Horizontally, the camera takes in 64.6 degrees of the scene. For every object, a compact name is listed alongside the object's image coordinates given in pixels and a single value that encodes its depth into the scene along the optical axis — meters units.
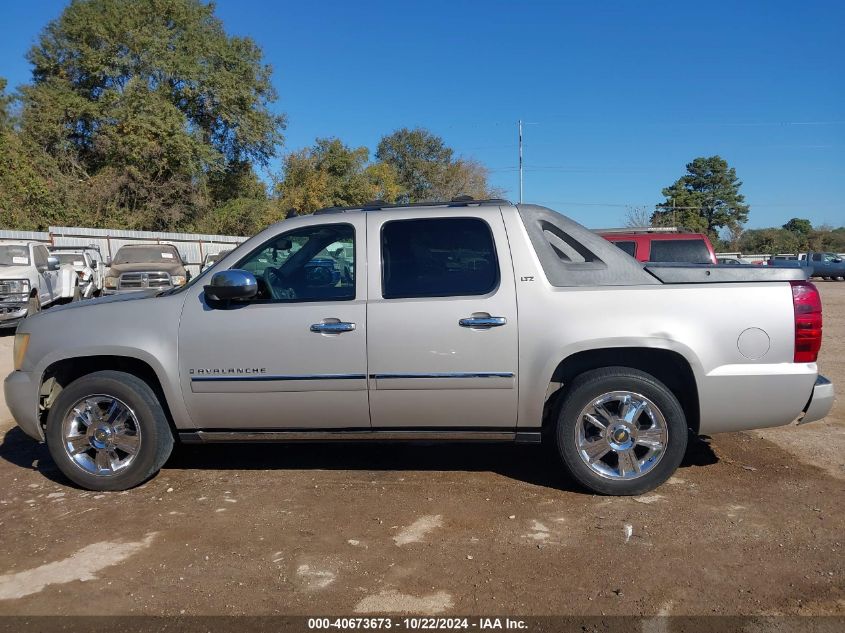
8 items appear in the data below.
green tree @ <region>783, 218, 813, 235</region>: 90.19
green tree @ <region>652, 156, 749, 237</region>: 76.35
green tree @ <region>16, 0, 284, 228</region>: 33.41
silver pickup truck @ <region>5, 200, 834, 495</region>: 4.09
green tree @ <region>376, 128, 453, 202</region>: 57.97
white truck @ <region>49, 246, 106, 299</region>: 18.22
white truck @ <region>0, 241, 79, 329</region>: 12.88
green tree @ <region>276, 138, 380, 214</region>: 44.00
